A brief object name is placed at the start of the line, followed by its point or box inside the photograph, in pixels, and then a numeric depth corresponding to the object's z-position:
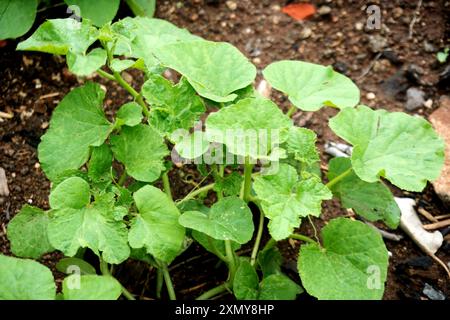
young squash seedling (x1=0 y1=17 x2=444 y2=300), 1.44
